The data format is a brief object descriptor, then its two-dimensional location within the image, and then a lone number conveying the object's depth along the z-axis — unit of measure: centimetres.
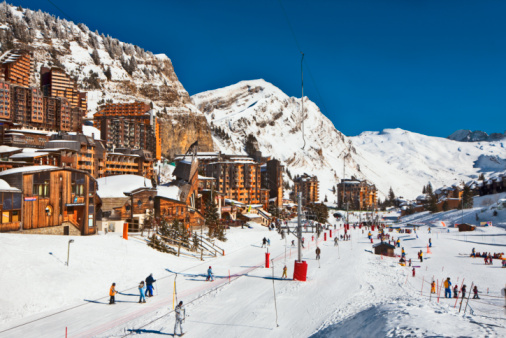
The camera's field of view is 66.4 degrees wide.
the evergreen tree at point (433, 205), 12565
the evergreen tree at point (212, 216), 5136
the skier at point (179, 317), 1633
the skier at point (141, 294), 2084
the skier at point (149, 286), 2189
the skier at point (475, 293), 2663
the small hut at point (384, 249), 4731
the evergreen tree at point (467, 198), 11471
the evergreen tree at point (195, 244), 3769
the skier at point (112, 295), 2044
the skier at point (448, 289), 2705
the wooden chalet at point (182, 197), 5078
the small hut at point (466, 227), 7643
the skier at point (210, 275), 2669
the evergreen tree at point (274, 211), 10069
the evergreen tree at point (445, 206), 12676
